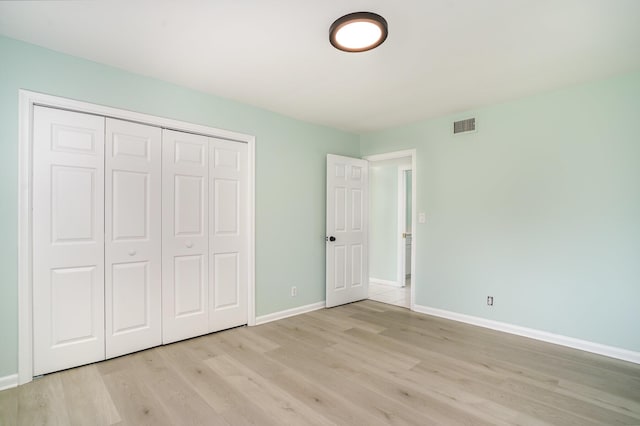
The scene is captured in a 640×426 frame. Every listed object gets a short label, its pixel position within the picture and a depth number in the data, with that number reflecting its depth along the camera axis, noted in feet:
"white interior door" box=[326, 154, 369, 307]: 14.39
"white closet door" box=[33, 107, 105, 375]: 8.03
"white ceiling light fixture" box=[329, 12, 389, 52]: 6.44
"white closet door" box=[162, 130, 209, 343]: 10.08
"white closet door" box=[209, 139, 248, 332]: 11.14
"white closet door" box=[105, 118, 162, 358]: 9.02
